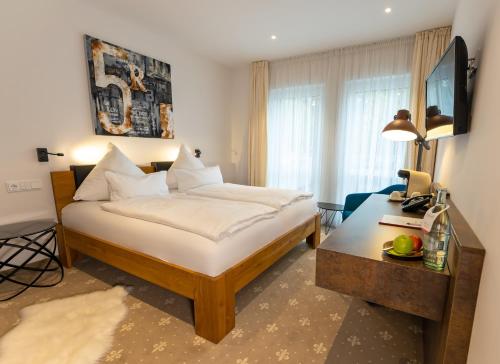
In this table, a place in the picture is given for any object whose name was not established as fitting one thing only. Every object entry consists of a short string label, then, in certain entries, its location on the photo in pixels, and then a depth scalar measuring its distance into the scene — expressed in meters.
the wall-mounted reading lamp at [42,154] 2.47
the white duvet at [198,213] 1.75
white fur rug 1.51
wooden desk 0.81
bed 1.61
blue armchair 2.89
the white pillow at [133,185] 2.58
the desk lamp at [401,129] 1.92
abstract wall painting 2.86
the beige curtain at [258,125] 4.35
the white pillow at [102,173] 2.64
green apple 1.01
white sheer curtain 3.50
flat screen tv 1.17
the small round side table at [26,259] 2.10
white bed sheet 1.62
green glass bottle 0.94
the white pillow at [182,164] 3.46
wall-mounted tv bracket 1.22
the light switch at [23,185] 2.34
